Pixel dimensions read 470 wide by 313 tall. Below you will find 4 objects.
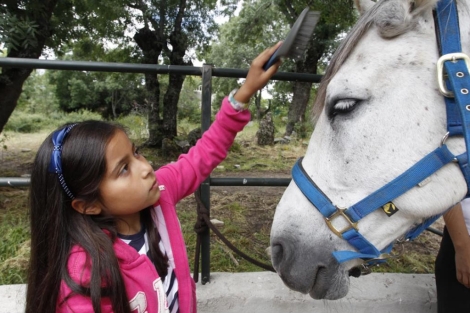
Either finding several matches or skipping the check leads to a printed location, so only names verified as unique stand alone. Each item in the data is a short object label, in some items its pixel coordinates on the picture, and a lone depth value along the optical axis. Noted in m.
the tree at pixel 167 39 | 7.91
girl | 0.96
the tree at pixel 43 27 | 2.77
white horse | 0.98
